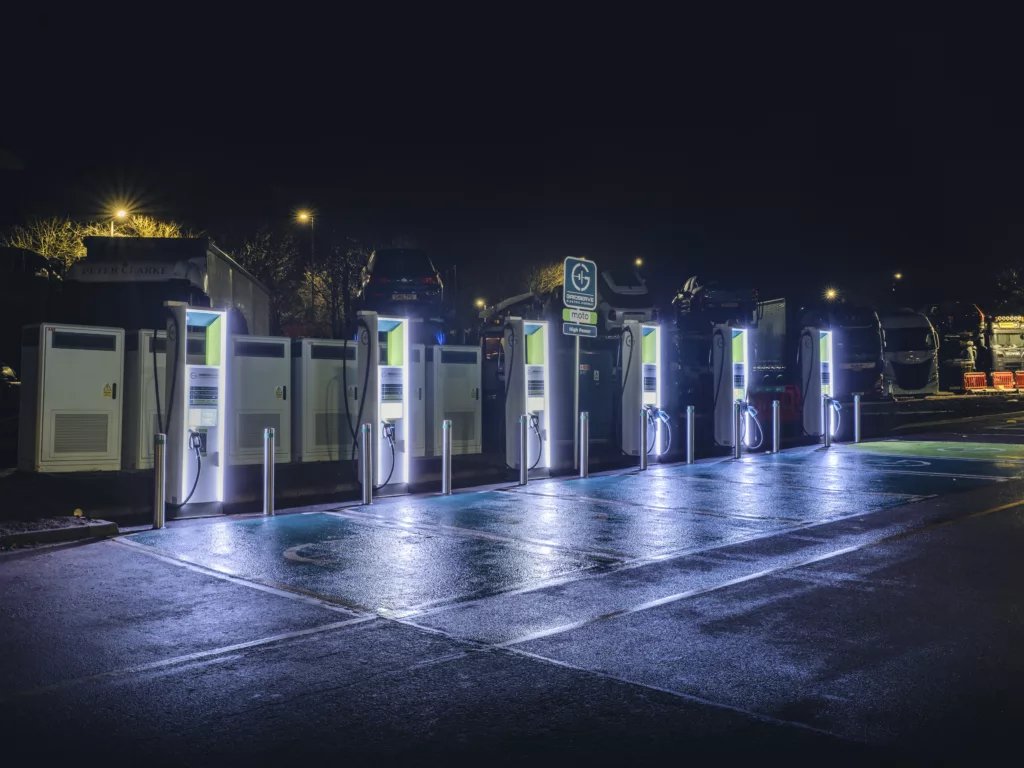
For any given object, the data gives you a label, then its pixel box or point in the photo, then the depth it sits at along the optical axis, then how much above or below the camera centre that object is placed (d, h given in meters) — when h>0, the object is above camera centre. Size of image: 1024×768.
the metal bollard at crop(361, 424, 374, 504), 11.38 -0.51
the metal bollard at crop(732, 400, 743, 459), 16.89 -0.16
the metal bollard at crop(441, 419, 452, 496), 12.09 -0.48
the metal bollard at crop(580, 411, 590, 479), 14.03 -0.37
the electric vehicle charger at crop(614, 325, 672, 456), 16.36 +0.14
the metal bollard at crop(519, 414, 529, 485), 13.26 -0.38
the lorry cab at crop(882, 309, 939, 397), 33.56 +2.40
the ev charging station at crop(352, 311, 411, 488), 12.12 +0.40
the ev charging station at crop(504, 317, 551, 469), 14.24 +0.56
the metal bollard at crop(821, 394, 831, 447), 19.08 -0.01
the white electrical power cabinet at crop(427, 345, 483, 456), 16.81 +0.49
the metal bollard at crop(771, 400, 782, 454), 17.75 -0.16
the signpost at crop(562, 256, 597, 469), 15.45 +2.09
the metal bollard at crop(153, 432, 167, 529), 9.51 -0.57
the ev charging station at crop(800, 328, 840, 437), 20.34 +1.08
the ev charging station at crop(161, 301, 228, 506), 10.49 +0.15
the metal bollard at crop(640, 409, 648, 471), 15.15 -0.30
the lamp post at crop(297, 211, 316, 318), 41.62 +9.48
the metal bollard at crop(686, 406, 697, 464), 15.95 -0.22
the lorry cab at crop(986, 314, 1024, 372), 40.38 +3.40
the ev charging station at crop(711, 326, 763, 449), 18.20 +0.93
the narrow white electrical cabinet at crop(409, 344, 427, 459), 16.19 +0.46
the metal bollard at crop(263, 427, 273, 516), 10.48 -0.55
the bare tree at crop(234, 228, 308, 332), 48.59 +8.71
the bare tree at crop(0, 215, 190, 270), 42.97 +9.09
